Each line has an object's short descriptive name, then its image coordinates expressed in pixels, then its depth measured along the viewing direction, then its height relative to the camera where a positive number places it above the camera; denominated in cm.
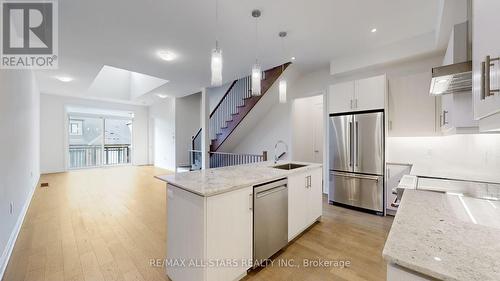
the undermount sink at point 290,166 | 310 -42
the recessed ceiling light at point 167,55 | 359 +157
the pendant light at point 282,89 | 282 +72
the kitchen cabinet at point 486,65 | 78 +32
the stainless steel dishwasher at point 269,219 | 198 -84
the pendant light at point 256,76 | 240 +77
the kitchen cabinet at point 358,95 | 336 +80
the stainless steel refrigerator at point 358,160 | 338 -38
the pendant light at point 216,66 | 206 +77
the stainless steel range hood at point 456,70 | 145 +50
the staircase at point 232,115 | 472 +75
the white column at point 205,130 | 597 +29
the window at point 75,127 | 764 +50
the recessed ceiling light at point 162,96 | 711 +160
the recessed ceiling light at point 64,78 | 498 +157
